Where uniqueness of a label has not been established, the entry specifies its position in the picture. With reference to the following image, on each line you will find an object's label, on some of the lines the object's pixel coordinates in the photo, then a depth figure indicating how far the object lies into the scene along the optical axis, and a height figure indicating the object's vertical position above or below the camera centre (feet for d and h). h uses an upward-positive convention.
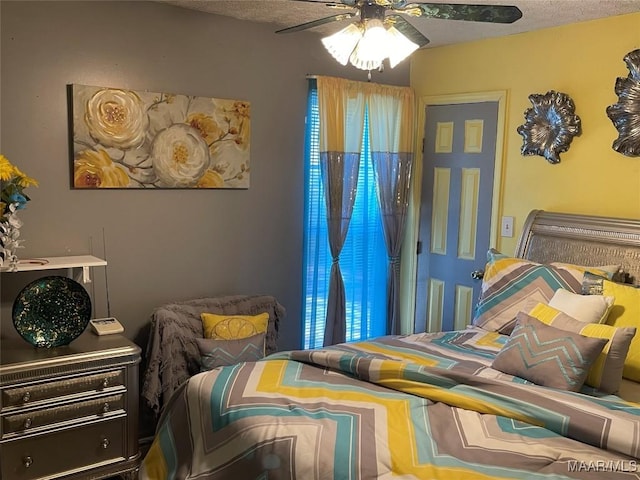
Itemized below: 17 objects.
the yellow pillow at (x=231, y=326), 10.56 -2.82
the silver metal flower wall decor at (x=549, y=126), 10.86 +1.07
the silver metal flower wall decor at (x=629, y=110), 9.82 +1.26
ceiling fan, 6.57 +1.69
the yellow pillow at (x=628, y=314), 8.14 -1.89
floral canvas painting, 9.68 +0.52
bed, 5.74 -2.62
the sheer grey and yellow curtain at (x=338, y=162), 12.28 +0.27
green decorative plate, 8.84 -2.23
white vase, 8.37 -1.08
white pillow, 8.39 -1.80
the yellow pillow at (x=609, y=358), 7.61 -2.25
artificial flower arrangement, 8.38 -0.68
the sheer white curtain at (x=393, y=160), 13.10 +0.38
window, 12.51 -1.83
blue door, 12.59 -0.69
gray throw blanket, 9.96 -3.08
